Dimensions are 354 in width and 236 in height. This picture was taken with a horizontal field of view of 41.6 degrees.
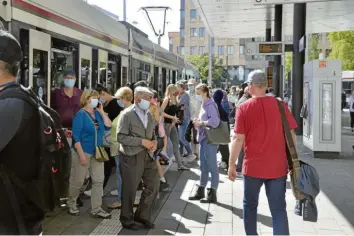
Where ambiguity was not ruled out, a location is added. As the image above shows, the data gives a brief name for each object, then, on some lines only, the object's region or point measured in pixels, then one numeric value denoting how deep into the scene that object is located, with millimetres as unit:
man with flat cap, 5117
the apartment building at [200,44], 94188
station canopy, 17656
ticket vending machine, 10570
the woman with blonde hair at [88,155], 5617
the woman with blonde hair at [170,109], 8438
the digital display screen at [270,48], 15531
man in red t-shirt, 4137
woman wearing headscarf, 7406
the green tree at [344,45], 30900
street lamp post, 21953
